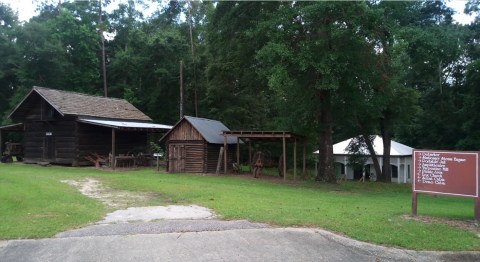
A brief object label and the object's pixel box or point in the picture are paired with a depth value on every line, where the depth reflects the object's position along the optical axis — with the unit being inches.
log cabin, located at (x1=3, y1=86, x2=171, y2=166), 1240.8
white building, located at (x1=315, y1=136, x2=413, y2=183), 1665.8
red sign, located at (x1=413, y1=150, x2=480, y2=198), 397.1
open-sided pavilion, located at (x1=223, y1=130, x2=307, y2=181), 967.6
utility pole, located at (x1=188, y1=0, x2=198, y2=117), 1928.9
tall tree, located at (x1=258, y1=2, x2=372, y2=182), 791.7
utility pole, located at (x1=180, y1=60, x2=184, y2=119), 1835.6
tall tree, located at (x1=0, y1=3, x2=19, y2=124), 2003.0
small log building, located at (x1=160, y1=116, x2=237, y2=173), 1096.2
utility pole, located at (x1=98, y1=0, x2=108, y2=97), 2095.2
